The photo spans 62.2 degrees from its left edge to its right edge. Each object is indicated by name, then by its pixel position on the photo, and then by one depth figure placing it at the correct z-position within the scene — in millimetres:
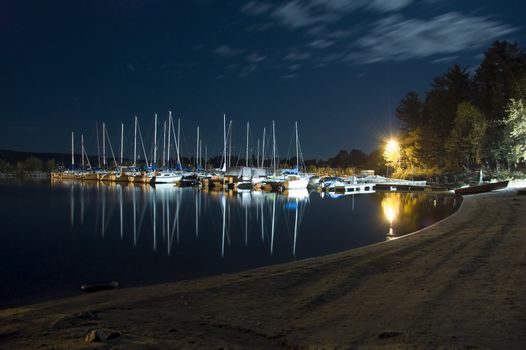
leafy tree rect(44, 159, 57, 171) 172000
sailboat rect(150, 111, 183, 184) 91625
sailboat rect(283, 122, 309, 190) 70812
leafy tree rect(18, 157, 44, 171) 174750
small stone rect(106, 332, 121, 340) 7359
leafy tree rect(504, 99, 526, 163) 41250
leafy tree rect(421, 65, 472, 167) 69312
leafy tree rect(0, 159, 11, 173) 174000
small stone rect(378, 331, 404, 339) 6985
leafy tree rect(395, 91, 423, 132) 83881
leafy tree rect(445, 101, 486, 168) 54500
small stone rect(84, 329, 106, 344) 7199
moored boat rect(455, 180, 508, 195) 42031
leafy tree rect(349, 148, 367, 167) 155725
